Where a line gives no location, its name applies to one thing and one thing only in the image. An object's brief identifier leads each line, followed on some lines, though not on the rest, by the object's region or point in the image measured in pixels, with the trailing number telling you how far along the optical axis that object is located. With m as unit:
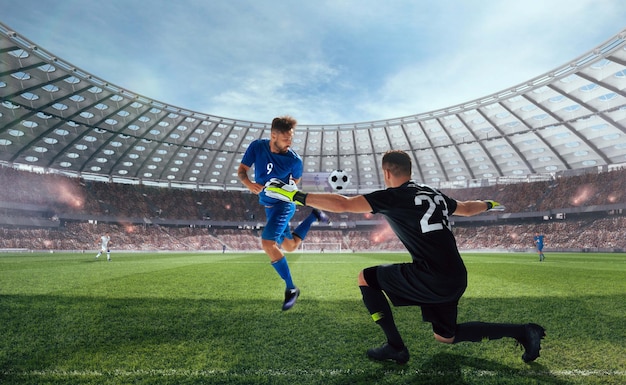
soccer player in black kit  3.02
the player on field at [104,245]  19.88
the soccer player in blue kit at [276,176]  5.21
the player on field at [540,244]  20.93
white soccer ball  5.11
